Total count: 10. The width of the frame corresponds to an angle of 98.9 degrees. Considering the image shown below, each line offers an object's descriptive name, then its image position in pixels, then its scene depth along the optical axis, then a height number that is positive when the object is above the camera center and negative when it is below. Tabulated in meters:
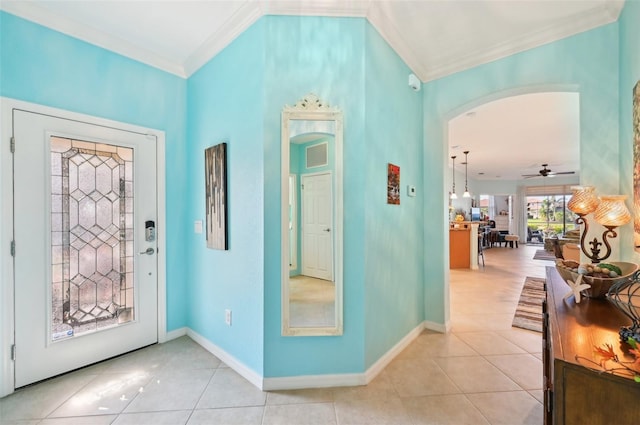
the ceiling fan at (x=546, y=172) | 7.98 +1.34
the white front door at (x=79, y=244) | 2.05 -0.27
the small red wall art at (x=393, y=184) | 2.44 +0.25
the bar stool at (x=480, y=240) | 7.02 -0.75
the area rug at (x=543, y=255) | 7.71 -1.32
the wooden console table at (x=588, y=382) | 0.76 -0.49
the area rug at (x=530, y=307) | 3.20 -1.32
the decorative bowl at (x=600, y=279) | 1.30 -0.33
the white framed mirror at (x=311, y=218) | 2.05 -0.05
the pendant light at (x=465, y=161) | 6.60 +1.39
